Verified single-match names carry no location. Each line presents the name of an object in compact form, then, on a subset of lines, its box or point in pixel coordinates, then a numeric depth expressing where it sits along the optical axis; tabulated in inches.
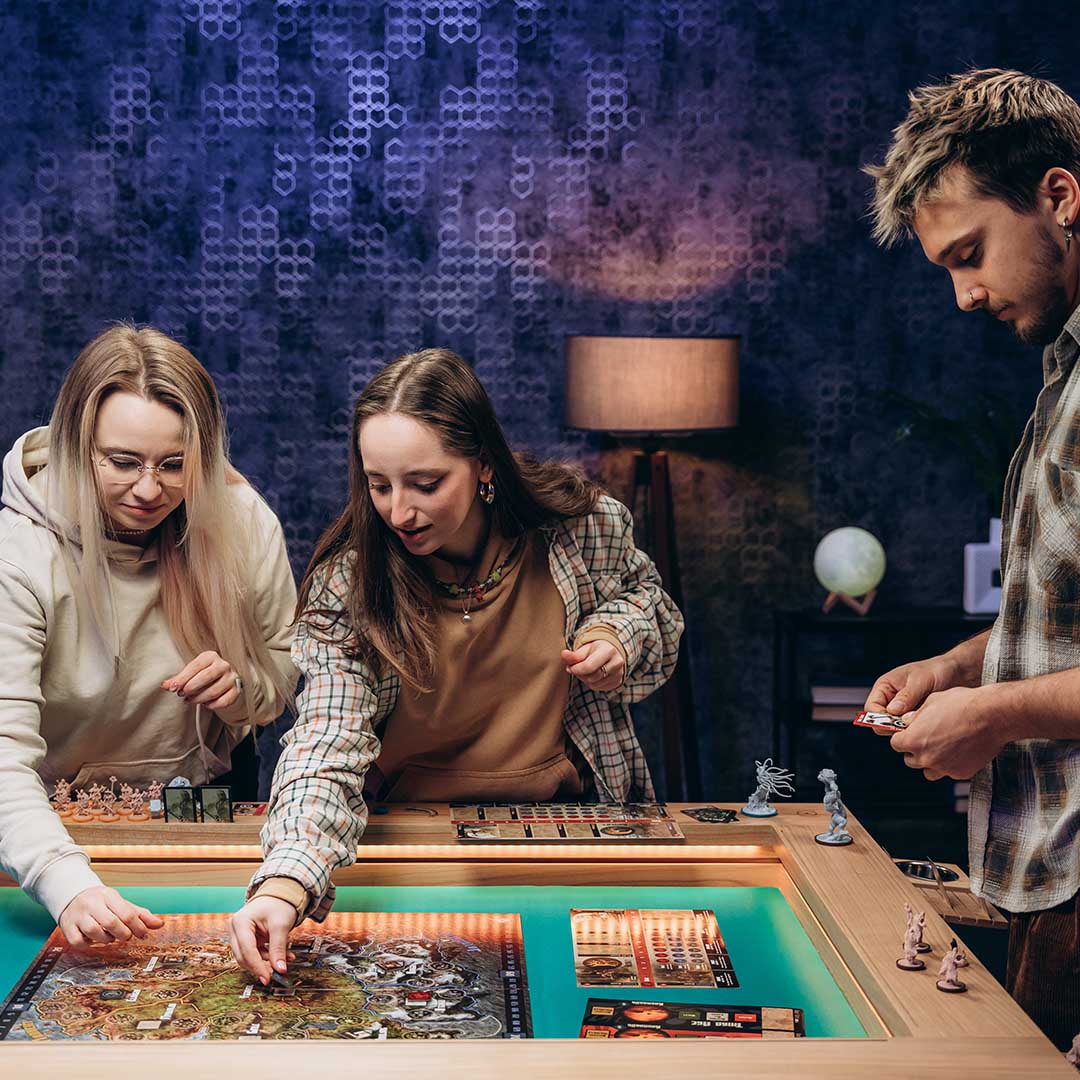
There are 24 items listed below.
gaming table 50.1
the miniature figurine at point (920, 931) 60.3
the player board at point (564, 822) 75.9
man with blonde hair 59.6
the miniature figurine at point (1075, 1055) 54.4
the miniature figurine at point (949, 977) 57.2
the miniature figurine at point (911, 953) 59.2
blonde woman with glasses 80.7
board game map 56.4
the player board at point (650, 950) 62.1
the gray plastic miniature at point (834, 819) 75.9
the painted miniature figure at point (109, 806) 78.4
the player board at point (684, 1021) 56.4
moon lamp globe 171.8
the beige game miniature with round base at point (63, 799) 78.9
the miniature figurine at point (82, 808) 78.2
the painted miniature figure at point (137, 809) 78.5
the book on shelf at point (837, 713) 169.8
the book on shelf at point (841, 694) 169.5
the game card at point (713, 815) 78.6
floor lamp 162.6
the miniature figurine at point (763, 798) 80.0
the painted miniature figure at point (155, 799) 79.0
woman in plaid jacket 76.4
